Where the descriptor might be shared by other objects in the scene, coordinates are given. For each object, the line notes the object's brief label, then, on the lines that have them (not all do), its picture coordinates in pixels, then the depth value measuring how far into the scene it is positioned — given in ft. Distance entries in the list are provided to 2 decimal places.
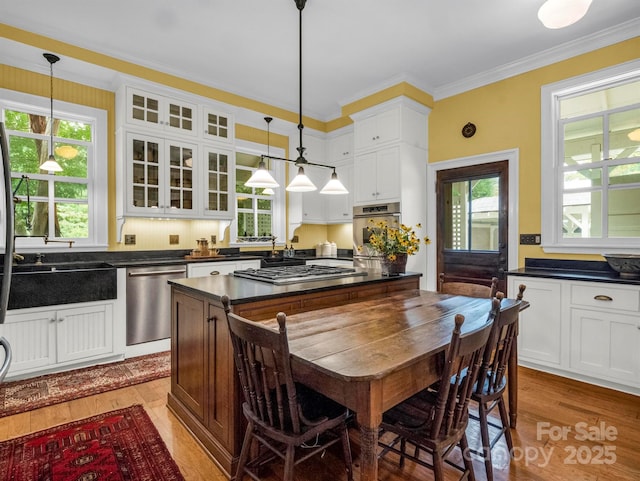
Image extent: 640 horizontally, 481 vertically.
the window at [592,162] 10.12
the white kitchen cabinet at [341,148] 16.84
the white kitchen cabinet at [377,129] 13.47
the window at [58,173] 11.19
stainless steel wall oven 13.76
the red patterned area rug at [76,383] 8.34
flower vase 8.89
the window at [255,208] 16.25
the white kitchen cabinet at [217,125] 13.52
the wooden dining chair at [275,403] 4.25
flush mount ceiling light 6.91
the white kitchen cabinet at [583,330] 8.63
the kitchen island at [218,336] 5.94
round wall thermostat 13.01
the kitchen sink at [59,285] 9.29
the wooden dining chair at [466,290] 7.83
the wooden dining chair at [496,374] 4.92
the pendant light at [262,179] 8.49
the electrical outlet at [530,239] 11.44
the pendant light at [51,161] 10.43
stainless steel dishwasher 11.14
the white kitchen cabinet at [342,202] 16.85
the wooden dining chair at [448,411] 4.10
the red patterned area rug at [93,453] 5.85
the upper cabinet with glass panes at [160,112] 11.84
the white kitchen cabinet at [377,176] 13.53
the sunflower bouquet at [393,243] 8.88
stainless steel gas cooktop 7.61
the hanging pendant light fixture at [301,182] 8.25
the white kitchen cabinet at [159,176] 11.85
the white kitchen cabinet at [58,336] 9.29
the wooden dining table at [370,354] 3.76
